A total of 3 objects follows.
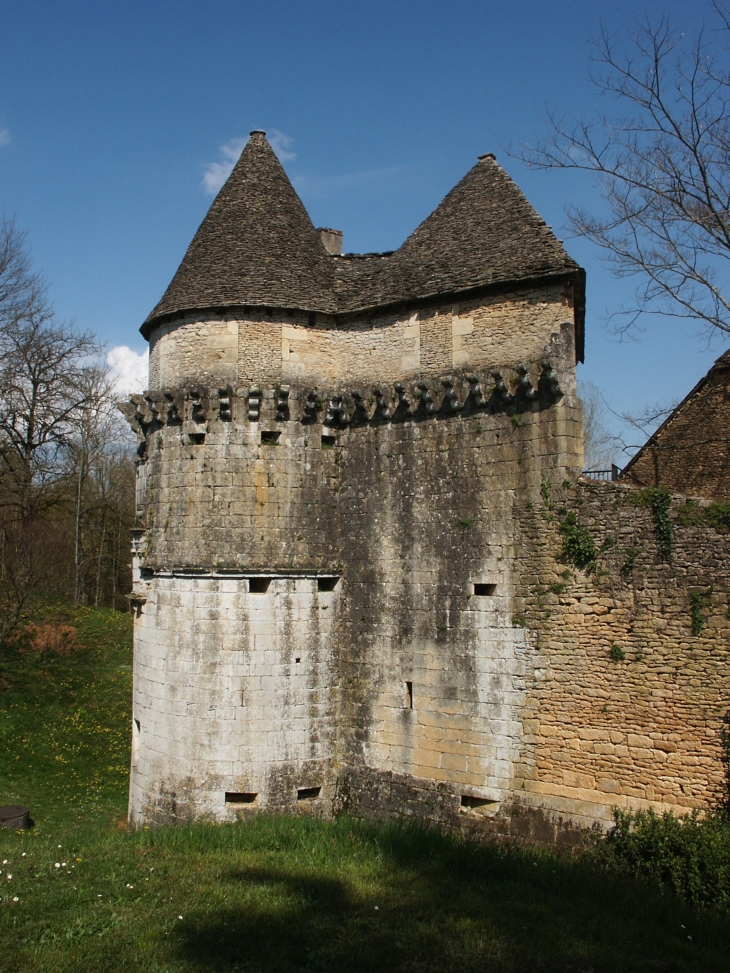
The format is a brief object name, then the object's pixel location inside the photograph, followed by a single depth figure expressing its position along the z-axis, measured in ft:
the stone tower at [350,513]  32.89
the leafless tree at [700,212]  37.45
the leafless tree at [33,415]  83.97
